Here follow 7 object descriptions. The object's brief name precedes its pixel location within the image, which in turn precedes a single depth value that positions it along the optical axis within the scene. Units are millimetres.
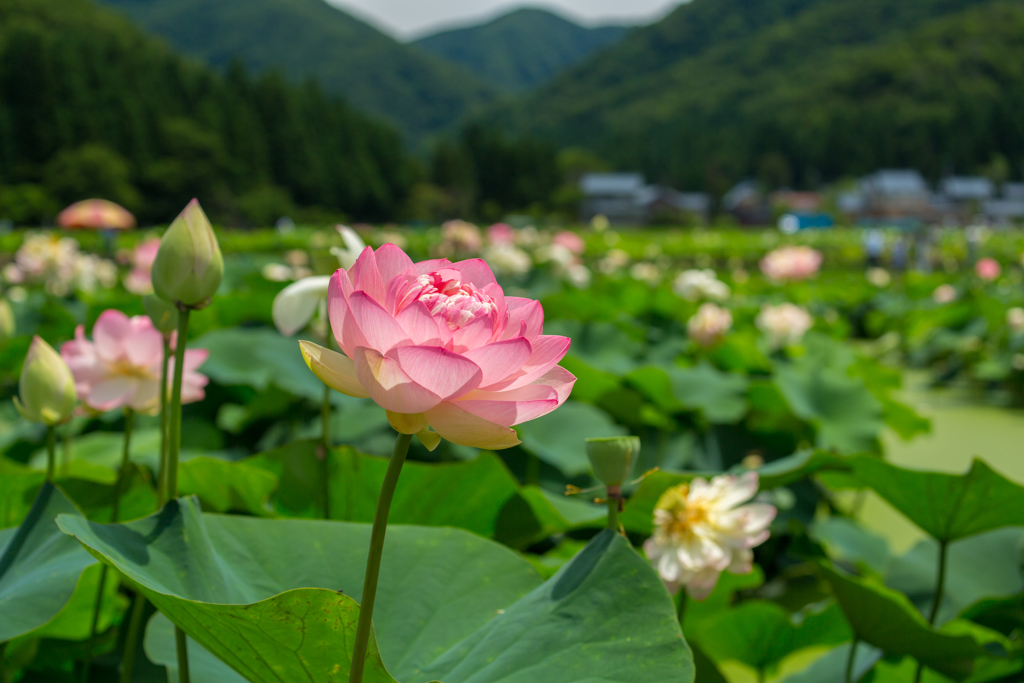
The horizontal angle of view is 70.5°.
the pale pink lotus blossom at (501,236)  3443
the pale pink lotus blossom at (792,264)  4020
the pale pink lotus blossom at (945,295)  4520
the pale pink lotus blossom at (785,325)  2717
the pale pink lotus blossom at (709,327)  2234
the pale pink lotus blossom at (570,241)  3600
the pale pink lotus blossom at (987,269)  4848
